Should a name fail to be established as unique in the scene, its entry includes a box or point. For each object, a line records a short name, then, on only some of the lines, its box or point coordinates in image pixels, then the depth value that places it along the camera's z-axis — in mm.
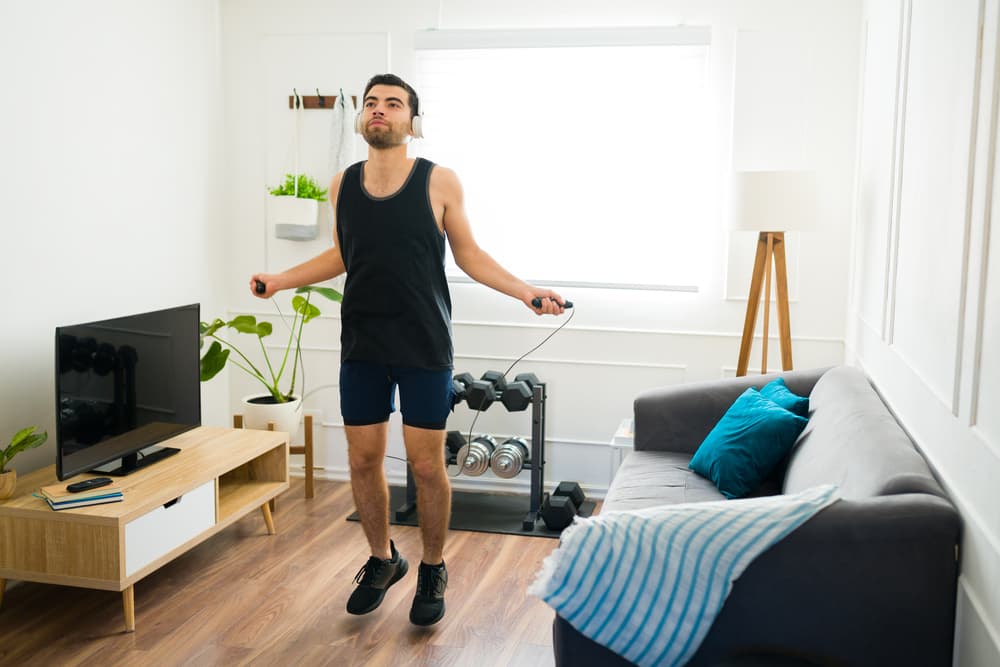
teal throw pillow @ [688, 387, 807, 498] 2762
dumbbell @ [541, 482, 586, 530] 3908
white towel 4461
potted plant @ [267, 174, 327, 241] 4379
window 4219
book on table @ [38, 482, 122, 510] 2871
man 2861
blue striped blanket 1784
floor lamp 3574
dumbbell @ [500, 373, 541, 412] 3965
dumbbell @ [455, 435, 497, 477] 4156
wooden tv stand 2844
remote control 2961
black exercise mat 3965
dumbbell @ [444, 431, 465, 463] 4242
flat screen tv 2979
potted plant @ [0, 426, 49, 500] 2932
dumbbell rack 4008
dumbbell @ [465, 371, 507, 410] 3949
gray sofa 1739
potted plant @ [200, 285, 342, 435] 3998
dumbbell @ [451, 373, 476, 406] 4008
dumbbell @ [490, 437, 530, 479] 4117
